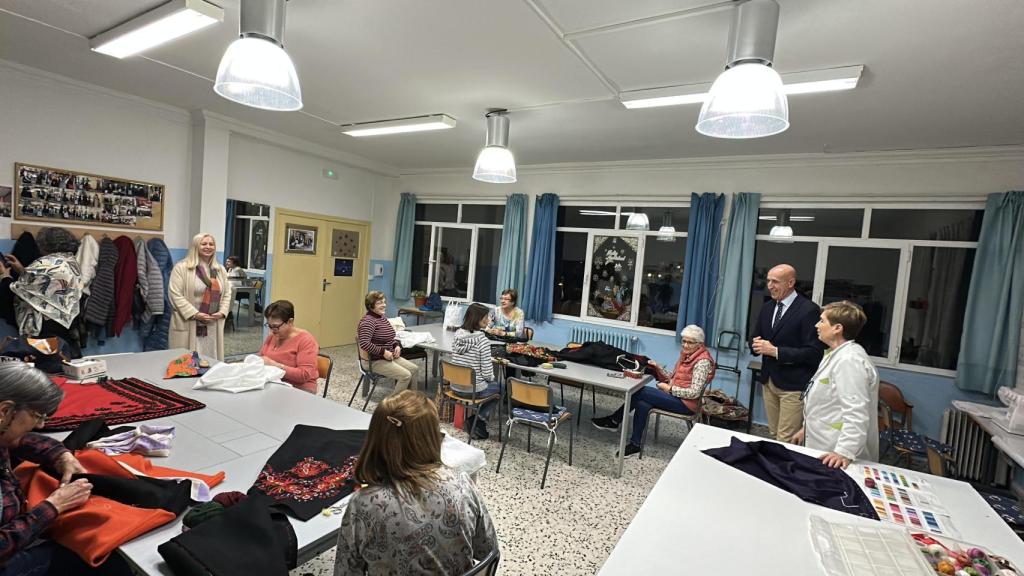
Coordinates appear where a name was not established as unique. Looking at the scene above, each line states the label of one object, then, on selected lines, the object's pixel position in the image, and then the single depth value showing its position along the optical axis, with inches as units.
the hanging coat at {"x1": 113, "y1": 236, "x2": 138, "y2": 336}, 184.7
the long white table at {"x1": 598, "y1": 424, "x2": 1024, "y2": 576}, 55.0
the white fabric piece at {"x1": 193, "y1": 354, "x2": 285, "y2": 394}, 102.8
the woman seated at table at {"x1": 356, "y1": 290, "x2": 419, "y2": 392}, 168.7
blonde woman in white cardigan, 157.3
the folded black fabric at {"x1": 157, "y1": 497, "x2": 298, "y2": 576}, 46.6
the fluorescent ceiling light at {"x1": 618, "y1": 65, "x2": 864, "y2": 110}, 113.3
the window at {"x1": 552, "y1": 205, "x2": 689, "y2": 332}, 228.7
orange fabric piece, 50.5
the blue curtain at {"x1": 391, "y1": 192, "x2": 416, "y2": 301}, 302.5
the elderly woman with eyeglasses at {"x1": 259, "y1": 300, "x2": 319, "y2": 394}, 123.0
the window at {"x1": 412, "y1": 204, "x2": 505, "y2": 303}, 286.0
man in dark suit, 126.4
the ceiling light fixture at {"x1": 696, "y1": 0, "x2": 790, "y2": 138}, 78.0
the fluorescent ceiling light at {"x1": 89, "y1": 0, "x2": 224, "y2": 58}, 103.7
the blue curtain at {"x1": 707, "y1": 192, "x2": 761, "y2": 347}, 201.8
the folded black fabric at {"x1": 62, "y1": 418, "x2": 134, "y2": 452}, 67.5
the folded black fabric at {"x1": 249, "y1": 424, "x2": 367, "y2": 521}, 61.5
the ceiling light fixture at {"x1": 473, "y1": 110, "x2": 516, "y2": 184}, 148.0
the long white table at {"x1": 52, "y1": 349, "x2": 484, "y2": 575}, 55.0
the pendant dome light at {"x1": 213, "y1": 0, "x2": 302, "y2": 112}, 80.1
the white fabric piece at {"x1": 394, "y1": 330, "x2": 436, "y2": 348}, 183.9
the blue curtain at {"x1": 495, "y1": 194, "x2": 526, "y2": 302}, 261.1
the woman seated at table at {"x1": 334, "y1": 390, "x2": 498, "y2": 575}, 50.4
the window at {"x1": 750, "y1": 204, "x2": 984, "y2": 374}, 177.6
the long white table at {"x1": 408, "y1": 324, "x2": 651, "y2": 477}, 142.0
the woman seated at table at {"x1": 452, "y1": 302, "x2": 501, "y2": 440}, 153.6
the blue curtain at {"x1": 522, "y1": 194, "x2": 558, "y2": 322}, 250.5
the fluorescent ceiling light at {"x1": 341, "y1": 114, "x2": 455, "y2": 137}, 175.9
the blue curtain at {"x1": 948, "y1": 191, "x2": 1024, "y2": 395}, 161.0
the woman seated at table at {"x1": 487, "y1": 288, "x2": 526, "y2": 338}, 206.5
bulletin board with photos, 168.2
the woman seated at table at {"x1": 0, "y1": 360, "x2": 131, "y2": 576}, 50.1
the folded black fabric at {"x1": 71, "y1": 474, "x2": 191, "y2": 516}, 56.0
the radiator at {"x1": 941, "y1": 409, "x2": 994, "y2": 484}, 149.6
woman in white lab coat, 83.8
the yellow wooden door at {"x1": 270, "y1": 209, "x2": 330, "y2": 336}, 255.9
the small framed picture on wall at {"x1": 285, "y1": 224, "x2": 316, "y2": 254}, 259.9
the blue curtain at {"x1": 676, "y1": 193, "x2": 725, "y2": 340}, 209.5
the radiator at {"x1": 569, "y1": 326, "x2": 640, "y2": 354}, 230.5
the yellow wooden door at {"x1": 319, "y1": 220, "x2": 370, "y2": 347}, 284.8
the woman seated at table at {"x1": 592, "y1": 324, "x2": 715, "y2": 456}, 149.6
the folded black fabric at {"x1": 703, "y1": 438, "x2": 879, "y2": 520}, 70.7
